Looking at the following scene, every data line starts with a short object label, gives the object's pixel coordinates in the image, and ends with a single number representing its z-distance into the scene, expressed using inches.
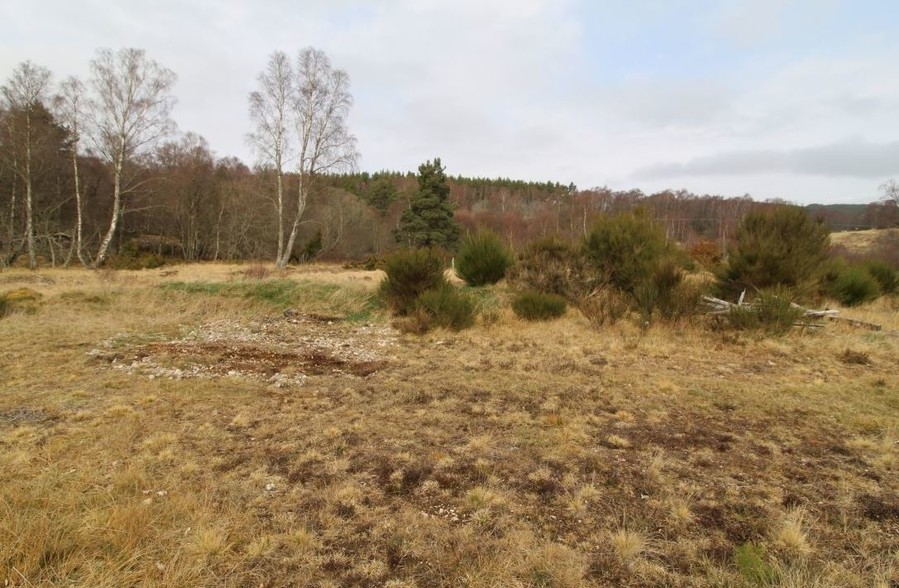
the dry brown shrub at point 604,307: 379.6
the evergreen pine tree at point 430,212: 1312.7
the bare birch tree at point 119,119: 724.0
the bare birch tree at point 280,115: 797.9
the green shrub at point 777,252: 394.9
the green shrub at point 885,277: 648.4
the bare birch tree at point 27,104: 707.4
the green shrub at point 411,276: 436.8
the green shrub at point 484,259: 541.3
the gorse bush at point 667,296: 372.8
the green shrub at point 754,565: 90.2
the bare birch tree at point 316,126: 810.2
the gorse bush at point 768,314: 340.5
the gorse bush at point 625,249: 436.5
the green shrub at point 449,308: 383.6
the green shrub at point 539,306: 405.7
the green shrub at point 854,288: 553.9
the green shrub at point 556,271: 448.5
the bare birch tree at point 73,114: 725.3
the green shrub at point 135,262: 844.6
